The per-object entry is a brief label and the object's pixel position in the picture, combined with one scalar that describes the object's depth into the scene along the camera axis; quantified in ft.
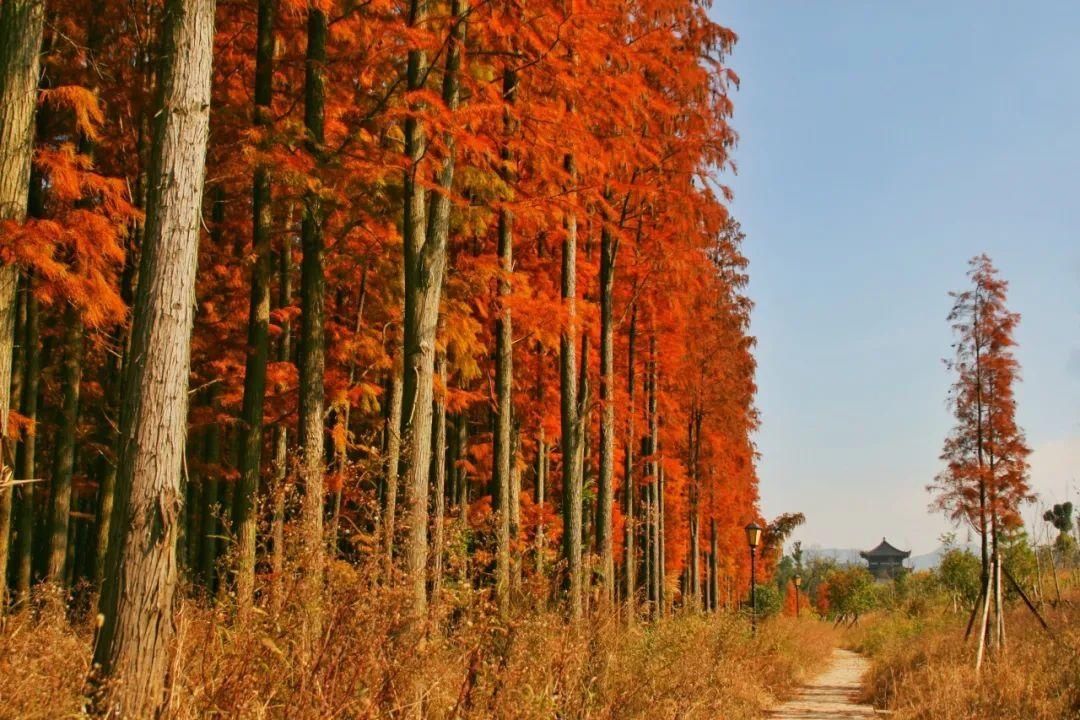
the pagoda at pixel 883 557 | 518.66
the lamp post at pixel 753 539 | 78.69
